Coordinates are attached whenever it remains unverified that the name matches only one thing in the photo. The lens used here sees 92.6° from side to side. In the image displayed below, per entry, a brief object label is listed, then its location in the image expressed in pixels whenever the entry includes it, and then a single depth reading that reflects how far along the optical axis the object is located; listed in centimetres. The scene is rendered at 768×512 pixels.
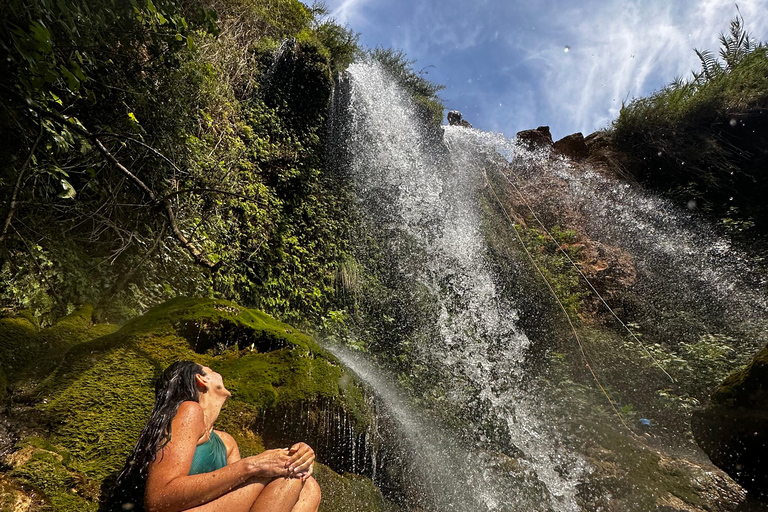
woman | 161
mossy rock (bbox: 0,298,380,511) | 201
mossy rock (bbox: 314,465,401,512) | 288
